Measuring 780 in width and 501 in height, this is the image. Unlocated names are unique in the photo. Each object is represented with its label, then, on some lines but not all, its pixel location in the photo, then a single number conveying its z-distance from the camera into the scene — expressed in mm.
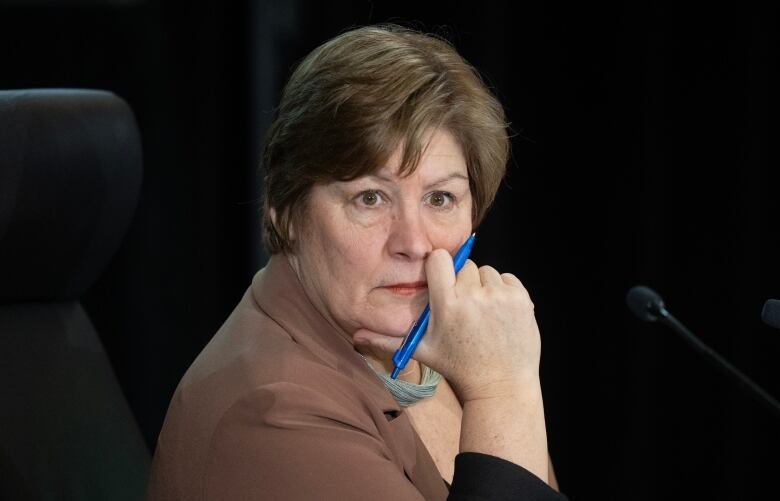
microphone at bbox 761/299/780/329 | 4780
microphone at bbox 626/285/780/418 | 4887
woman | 4731
